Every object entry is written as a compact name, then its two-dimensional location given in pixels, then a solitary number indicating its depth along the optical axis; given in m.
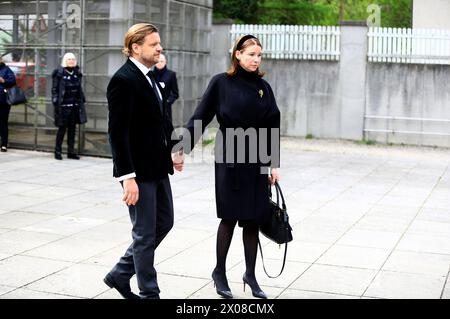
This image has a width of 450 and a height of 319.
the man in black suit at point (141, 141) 4.80
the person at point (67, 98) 12.63
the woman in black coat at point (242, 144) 5.39
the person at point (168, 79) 12.29
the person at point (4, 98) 13.59
